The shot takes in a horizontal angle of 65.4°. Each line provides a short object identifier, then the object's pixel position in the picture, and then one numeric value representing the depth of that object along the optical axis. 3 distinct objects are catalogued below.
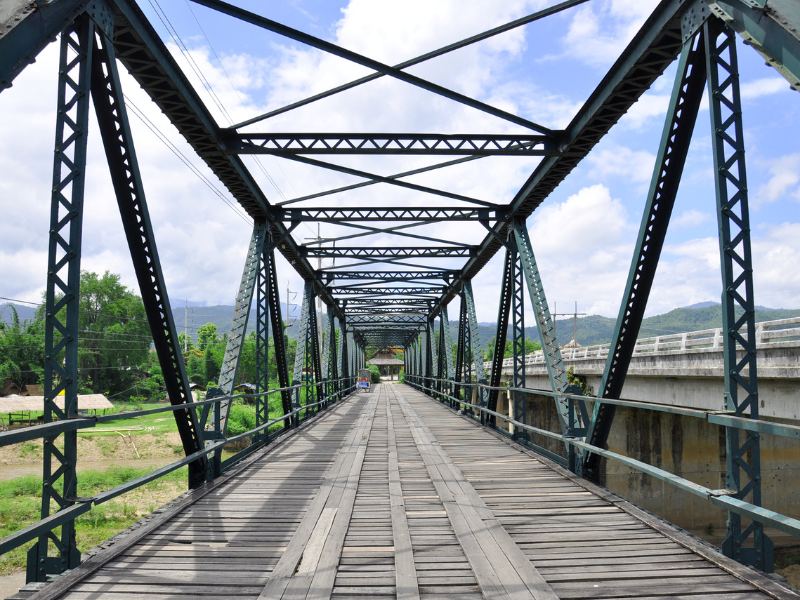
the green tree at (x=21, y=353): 66.19
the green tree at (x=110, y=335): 74.62
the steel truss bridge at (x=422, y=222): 4.31
